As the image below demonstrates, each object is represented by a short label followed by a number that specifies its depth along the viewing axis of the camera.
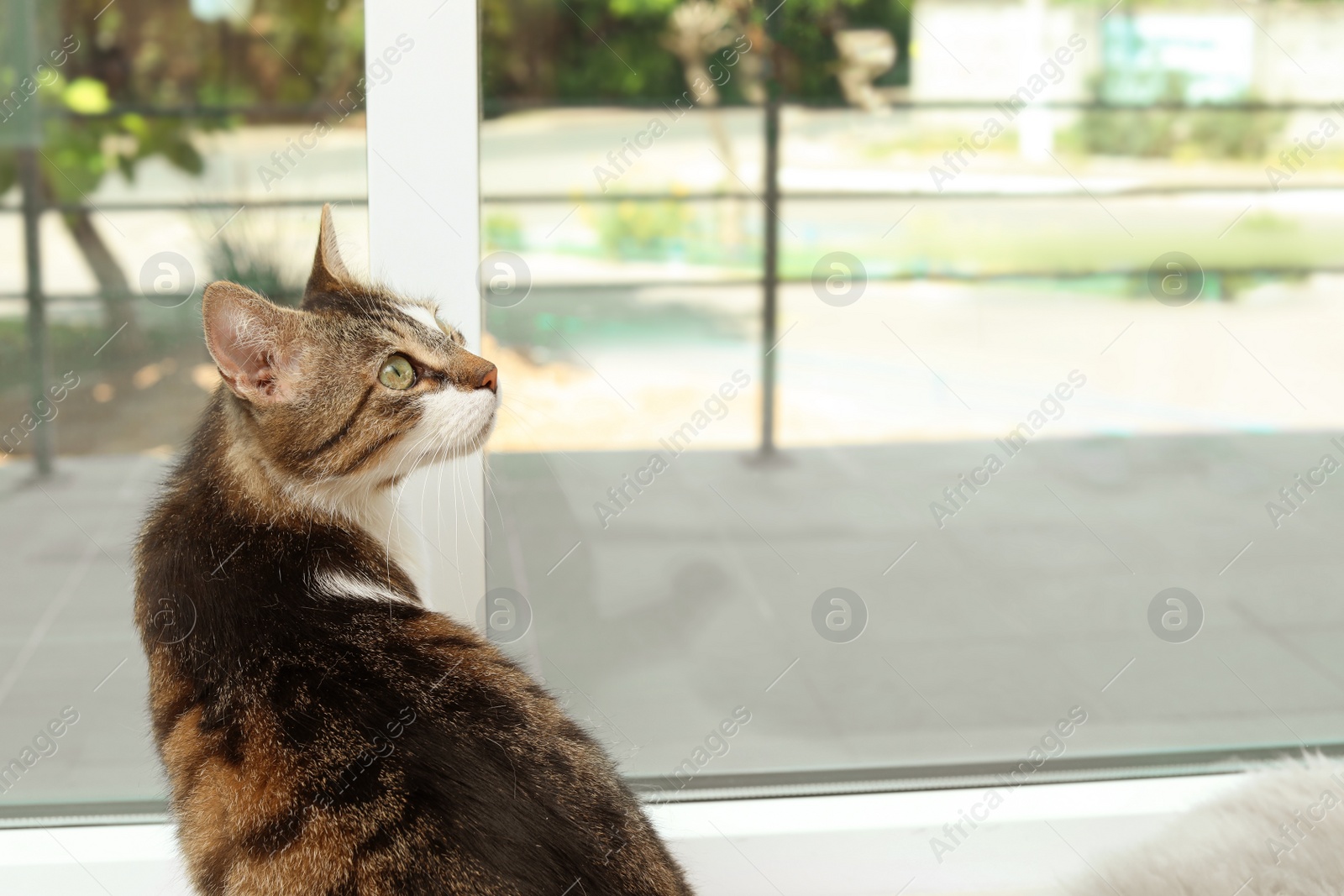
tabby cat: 1.18
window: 1.50
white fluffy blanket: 1.36
